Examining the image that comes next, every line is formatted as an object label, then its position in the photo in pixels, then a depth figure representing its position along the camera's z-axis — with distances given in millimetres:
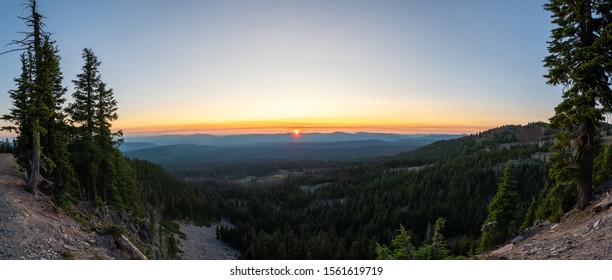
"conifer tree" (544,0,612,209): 16172
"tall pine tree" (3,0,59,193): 19906
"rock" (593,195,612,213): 14595
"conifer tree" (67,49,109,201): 27938
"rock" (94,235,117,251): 17656
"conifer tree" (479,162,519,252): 26578
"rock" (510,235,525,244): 17203
